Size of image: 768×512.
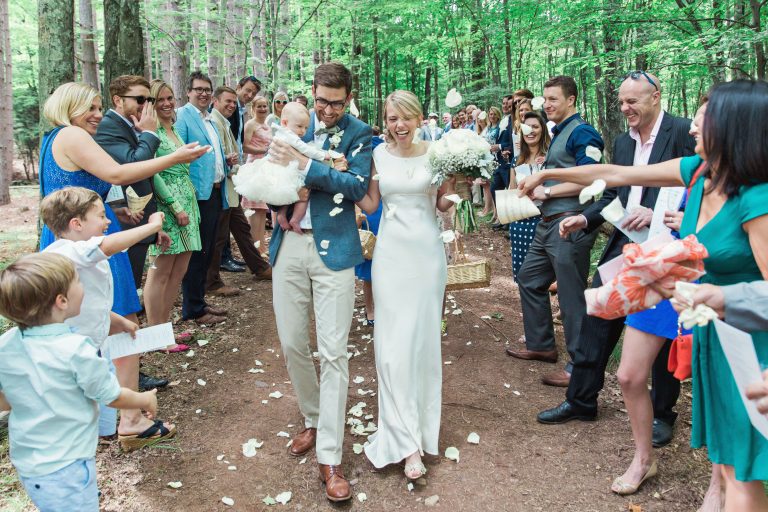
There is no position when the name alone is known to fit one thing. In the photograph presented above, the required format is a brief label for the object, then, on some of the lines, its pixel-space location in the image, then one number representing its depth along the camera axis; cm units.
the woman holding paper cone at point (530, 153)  554
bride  346
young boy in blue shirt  208
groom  325
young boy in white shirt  268
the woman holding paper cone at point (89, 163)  337
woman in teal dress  189
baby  314
